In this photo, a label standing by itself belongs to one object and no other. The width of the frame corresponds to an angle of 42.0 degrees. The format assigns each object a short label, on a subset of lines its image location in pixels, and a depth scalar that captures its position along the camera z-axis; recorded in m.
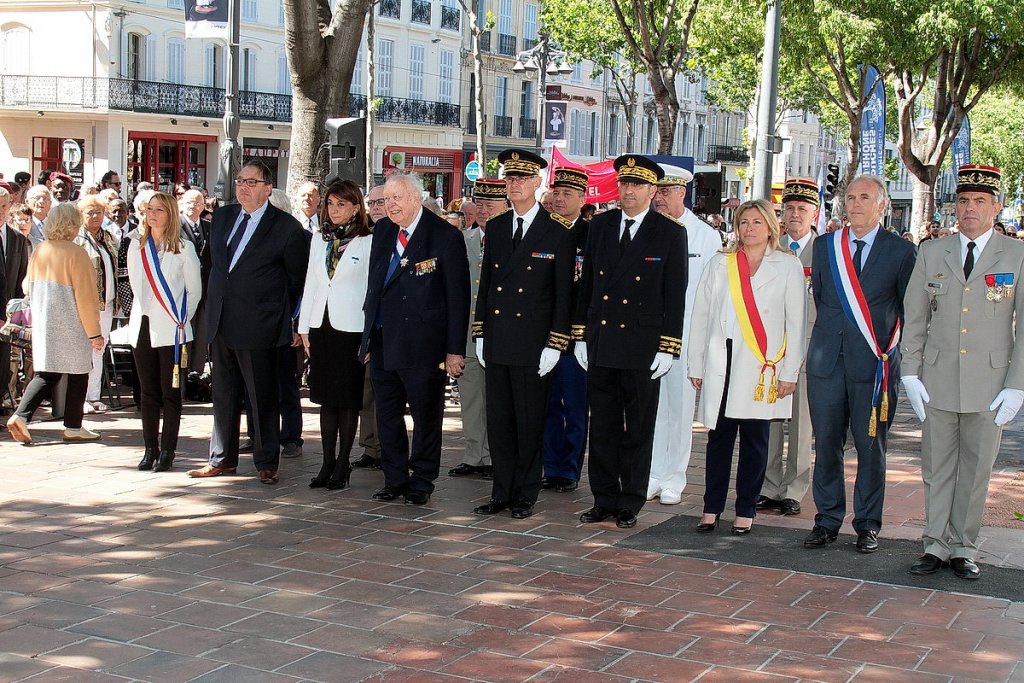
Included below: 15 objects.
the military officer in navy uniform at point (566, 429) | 9.03
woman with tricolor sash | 8.99
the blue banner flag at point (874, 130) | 26.78
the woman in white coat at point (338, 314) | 8.57
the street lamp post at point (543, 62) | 35.62
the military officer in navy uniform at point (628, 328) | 7.73
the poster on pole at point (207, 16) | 21.95
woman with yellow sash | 7.54
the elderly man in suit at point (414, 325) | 8.17
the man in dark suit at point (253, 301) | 8.73
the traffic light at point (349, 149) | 13.23
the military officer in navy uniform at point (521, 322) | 7.92
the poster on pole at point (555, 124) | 30.98
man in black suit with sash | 7.25
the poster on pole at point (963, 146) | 32.38
